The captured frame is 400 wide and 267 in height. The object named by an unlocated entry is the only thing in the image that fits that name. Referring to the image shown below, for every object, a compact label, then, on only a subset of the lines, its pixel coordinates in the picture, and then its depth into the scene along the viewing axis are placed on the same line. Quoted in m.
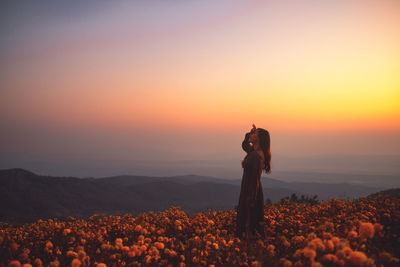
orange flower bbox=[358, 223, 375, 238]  3.43
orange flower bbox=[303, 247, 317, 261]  3.12
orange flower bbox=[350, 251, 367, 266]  2.96
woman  7.93
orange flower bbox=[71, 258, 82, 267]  3.54
